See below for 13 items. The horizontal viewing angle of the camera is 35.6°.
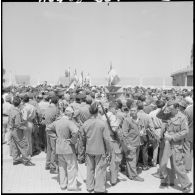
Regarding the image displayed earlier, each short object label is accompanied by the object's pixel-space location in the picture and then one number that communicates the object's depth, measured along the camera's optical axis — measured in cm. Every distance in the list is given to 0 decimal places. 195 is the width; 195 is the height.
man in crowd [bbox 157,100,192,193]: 624
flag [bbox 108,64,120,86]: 1231
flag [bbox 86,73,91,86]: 3269
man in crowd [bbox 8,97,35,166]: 788
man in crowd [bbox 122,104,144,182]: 695
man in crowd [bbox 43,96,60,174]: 766
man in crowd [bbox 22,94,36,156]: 849
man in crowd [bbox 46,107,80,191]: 628
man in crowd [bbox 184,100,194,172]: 752
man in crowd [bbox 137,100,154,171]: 759
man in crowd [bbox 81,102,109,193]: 607
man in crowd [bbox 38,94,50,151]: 928
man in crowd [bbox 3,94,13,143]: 990
